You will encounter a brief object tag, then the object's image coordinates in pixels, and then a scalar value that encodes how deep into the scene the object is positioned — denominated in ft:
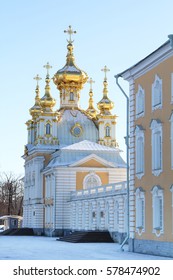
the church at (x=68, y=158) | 179.72
